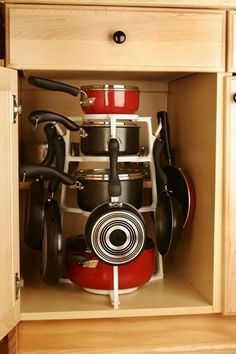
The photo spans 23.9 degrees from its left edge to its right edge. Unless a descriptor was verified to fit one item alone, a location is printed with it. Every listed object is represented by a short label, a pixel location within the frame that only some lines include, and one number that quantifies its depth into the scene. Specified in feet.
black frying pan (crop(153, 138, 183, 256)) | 5.17
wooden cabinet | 4.45
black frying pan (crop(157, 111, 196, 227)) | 5.28
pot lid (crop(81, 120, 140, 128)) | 5.08
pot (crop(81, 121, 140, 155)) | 5.08
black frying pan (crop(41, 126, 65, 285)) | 5.00
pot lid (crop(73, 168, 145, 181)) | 5.08
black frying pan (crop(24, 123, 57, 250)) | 5.11
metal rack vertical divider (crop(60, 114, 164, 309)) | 4.98
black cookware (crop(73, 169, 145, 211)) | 5.07
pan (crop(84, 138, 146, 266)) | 4.68
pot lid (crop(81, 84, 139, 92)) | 5.00
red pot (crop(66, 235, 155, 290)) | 5.08
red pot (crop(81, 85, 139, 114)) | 5.01
